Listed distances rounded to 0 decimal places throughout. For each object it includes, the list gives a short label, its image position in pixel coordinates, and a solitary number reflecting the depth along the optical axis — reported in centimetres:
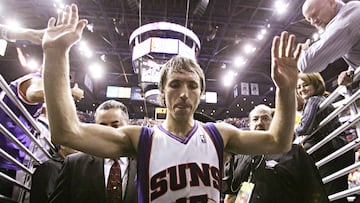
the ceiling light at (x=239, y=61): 1456
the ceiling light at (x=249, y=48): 1313
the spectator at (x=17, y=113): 212
